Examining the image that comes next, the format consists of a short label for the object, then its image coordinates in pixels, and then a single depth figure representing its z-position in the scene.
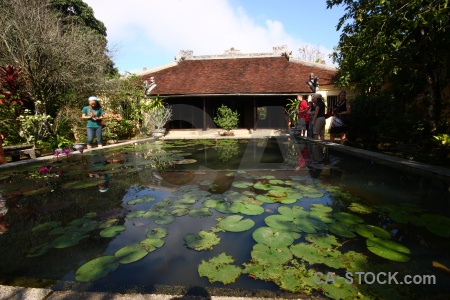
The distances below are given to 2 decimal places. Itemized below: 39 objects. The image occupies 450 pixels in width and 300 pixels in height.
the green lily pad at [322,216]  2.12
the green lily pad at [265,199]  2.65
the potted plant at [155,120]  12.27
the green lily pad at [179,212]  2.35
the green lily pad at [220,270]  1.37
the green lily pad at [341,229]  1.84
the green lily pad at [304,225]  1.94
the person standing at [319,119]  7.09
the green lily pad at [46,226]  2.07
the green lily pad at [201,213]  2.33
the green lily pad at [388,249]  1.54
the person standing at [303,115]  9.25
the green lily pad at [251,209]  2.32
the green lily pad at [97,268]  1.41
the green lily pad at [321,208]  2.37
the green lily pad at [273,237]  1.74
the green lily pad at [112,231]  1.95
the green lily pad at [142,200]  2.73
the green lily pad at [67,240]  1.79
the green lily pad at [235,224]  2.01
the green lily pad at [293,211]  2.24
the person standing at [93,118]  6.56
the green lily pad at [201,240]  1.75
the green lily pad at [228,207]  2.40
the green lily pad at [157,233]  1.91
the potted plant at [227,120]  13.09
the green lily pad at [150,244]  1.73
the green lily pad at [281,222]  1.99
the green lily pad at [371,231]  1.82
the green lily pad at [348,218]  2.07
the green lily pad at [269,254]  1.53
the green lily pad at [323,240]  1.70
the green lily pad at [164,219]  2.17
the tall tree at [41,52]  7.25
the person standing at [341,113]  6.35
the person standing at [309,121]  8.77
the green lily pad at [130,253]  1.59
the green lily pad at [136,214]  2.32
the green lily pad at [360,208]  2.31
